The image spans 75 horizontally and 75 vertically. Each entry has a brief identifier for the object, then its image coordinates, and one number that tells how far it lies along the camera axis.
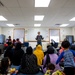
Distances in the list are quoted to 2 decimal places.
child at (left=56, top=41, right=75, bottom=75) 1.67
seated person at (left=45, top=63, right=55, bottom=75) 1.80
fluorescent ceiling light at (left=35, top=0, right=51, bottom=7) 2.81
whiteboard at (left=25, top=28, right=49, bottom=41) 7.38
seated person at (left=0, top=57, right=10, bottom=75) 1.36
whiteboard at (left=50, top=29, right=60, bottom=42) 7.46
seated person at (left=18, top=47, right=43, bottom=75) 2.22
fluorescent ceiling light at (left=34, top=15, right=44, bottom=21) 4.42
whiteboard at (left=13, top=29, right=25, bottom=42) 7.35
